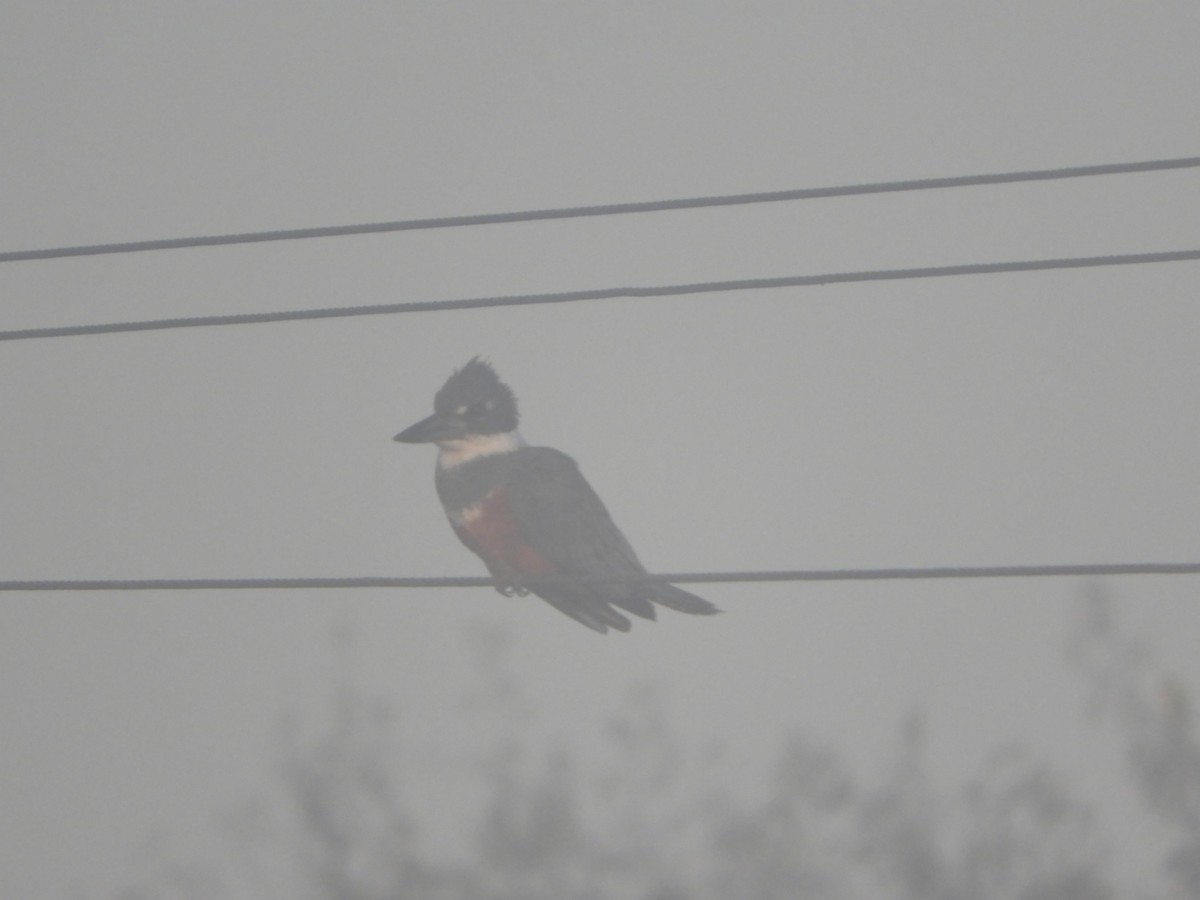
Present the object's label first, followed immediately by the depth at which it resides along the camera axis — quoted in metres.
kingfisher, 12.43
